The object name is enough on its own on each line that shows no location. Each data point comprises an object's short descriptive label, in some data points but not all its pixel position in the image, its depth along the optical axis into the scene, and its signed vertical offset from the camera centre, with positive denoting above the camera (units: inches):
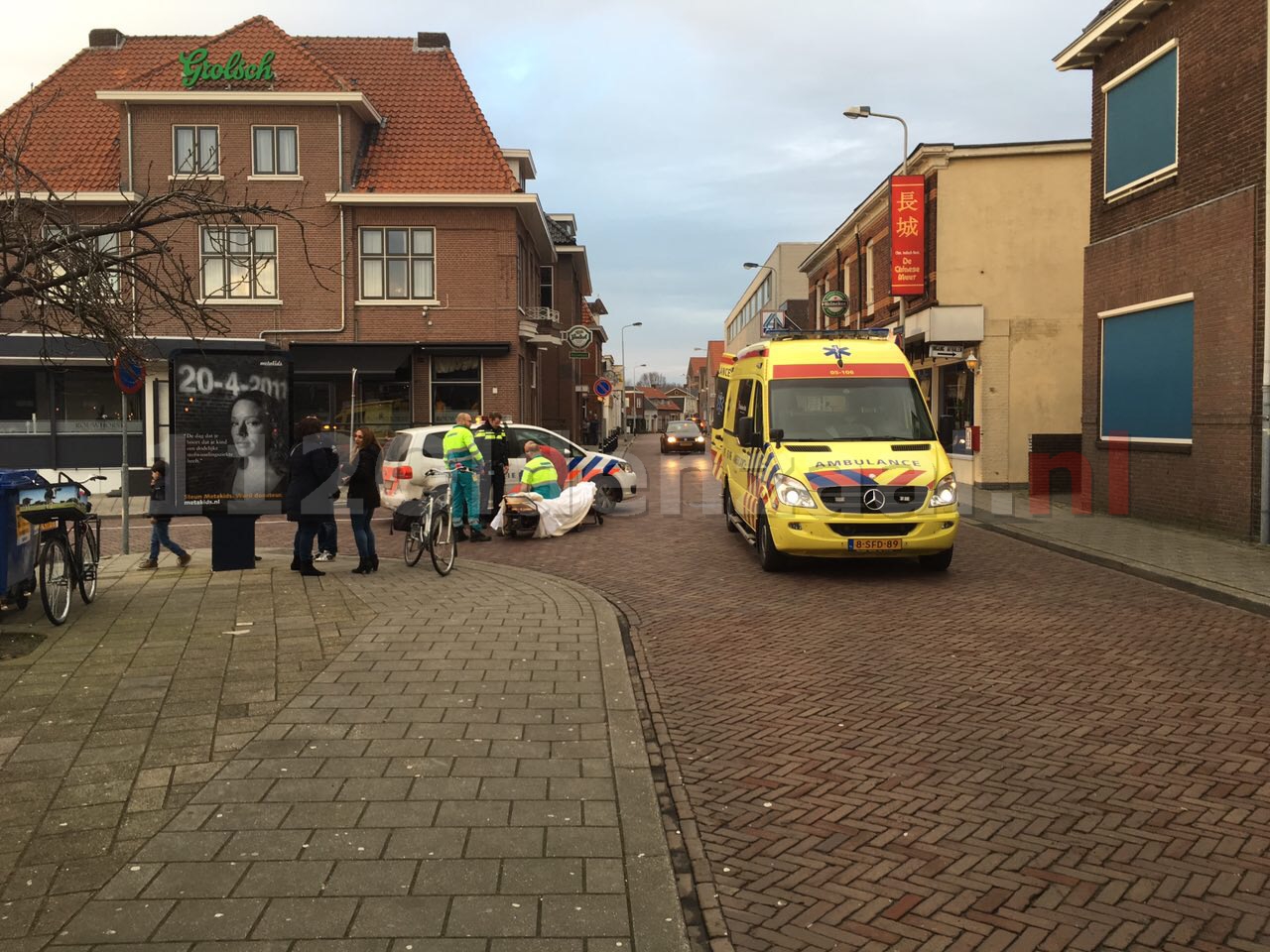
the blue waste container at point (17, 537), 292.4 -30.4
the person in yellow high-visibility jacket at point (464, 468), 516.4 -16.5
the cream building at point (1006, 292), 886.4 +127.8
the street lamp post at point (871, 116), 1017.5 +320.8
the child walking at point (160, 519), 440.1 -35.7
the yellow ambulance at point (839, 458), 403.2 -8.5
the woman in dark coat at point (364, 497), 429.1 -26.6
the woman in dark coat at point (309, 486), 414.9 -20.5
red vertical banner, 949.2 +187.7
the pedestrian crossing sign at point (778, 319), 1536.2 +187.5
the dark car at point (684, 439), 1914.4 -5.2
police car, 625.9 -18.4
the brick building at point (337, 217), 997.8 +215.4
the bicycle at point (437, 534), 421.7 -40.7
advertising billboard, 432.8 +1.5
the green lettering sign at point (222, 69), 997.8 +352.9
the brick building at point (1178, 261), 507.8 +97.5
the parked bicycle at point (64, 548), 303.9 -35.6
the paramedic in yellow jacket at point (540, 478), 575.5 -23.3
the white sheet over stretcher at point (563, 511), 570.3 -42.0
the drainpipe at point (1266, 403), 480.1 +16.3
